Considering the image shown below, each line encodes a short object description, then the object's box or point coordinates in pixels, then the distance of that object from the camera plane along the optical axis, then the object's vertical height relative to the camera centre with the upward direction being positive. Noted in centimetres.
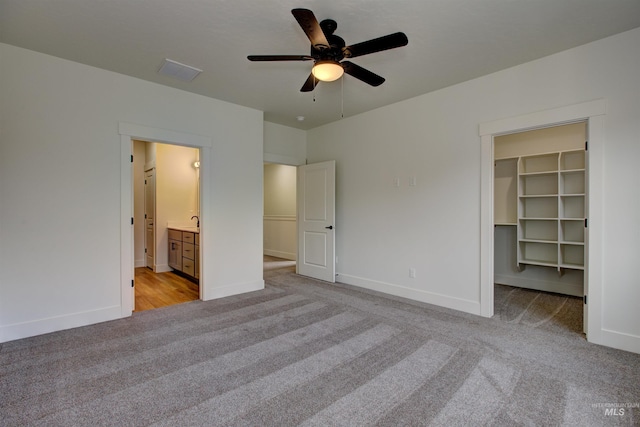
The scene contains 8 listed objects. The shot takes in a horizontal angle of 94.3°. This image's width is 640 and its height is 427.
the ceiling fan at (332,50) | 195 +115
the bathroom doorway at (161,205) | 553 +9
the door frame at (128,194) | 332 +17
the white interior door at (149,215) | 573 -12
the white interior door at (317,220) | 495 -19
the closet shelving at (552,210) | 414 +0
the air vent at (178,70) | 306 +150
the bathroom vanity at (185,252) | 474 -73
